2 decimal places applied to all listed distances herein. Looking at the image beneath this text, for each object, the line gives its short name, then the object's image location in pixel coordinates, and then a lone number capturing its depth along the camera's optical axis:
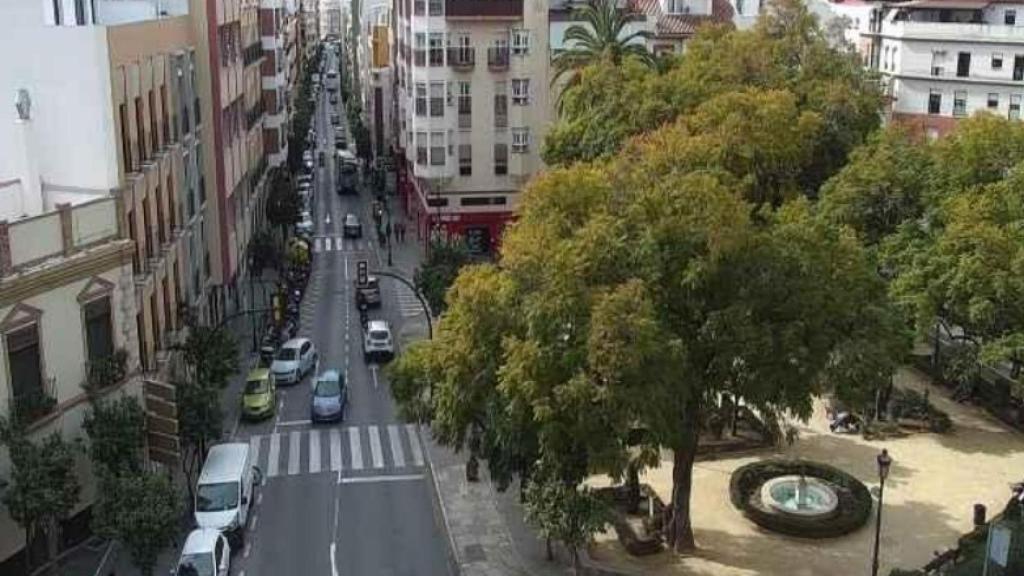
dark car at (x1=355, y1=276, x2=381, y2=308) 63.66
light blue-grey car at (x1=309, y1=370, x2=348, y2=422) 45.03
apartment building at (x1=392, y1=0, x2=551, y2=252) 68.88
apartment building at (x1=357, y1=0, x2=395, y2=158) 107.88
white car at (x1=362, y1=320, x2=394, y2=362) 53.56
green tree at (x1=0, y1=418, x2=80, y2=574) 27.64
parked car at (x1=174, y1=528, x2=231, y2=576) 30.31
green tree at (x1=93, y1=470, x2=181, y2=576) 28.83
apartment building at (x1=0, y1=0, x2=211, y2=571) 29.98
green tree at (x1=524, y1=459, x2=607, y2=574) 28.27
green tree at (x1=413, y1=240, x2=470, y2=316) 52.22
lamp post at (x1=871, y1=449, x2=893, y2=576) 27.39
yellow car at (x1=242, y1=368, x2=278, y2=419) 45.38
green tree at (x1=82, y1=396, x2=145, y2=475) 30.81
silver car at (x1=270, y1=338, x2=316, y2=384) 50.09
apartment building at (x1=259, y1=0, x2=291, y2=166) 75.44
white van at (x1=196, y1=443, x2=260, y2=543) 33.81
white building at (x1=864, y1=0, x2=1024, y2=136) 72.12
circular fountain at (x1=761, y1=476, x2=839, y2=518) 34.16
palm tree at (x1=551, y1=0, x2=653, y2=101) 63.19
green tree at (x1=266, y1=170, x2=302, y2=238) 79.31
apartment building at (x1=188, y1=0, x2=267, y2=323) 50.81
